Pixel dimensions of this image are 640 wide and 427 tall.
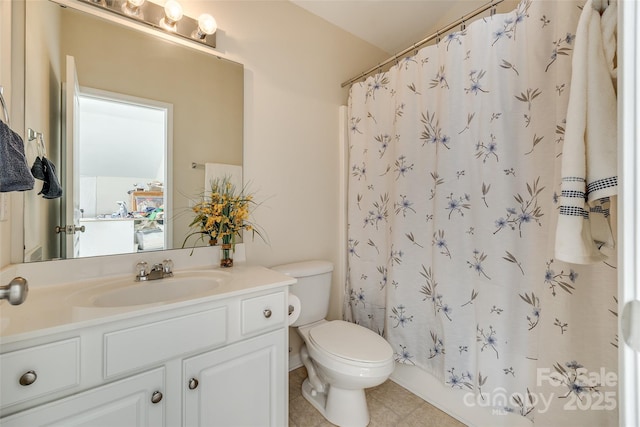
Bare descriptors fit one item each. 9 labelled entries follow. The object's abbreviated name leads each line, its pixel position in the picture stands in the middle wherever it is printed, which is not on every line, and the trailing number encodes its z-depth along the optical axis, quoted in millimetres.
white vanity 729
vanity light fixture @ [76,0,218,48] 1252
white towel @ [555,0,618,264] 828
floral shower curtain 1013
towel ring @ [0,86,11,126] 737
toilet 1289
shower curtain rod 1256
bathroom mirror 1086
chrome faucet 1188
